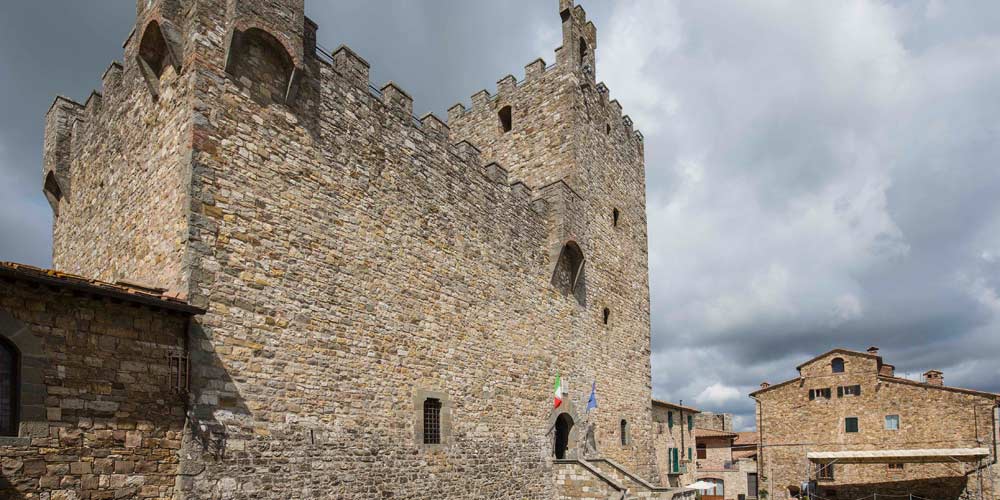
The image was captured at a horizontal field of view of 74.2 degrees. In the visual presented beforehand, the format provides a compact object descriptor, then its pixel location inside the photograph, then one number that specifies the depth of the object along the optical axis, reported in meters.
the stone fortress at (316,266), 9.23
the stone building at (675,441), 29.50
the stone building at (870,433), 27.34
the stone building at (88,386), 7.05
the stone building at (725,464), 35.94
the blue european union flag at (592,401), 18.02
